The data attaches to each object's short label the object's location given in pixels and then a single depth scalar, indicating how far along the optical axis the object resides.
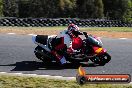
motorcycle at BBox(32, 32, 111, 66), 10.80
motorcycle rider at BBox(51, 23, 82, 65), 10.71
